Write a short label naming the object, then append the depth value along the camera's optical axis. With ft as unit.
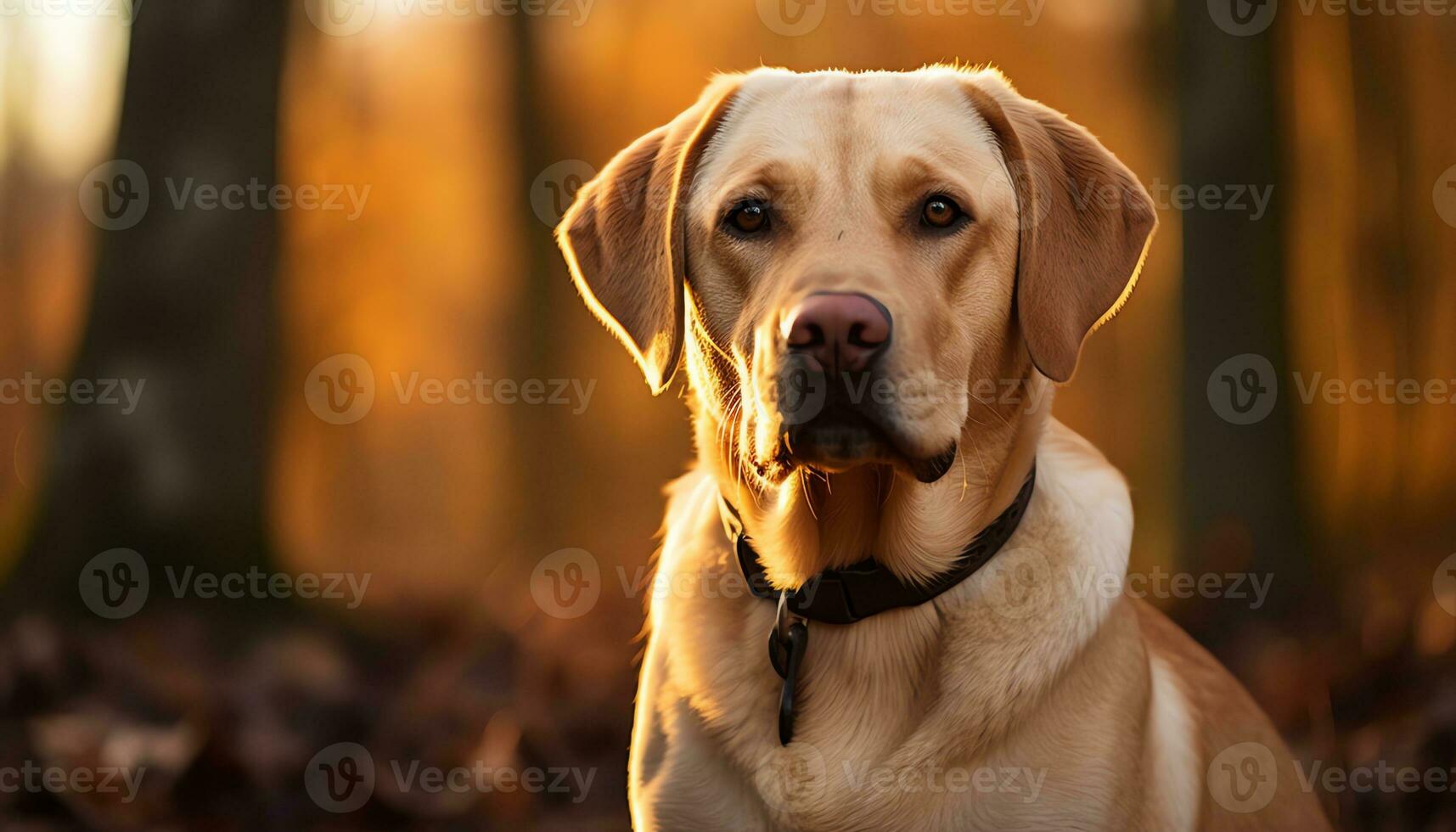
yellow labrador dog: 8.60
